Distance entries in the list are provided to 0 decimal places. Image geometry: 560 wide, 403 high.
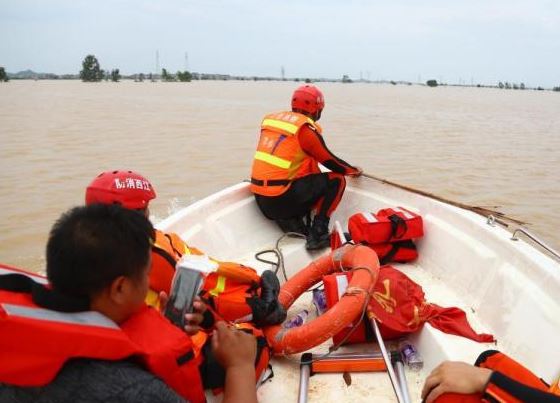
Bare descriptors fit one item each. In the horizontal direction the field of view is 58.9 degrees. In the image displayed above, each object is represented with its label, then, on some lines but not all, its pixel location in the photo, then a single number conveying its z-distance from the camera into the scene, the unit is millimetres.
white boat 2180
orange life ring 2205
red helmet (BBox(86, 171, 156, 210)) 1776
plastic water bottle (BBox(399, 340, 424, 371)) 2332
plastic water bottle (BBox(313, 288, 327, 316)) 2756
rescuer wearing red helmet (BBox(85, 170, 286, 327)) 1699
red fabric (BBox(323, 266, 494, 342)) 2414
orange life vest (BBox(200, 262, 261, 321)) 2119
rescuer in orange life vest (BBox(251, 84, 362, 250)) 3756
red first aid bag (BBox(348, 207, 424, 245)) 3281
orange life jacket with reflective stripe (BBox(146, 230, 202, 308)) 1685
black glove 2250
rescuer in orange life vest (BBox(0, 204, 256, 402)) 958
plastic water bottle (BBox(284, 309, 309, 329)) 2602
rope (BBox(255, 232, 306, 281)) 3405
